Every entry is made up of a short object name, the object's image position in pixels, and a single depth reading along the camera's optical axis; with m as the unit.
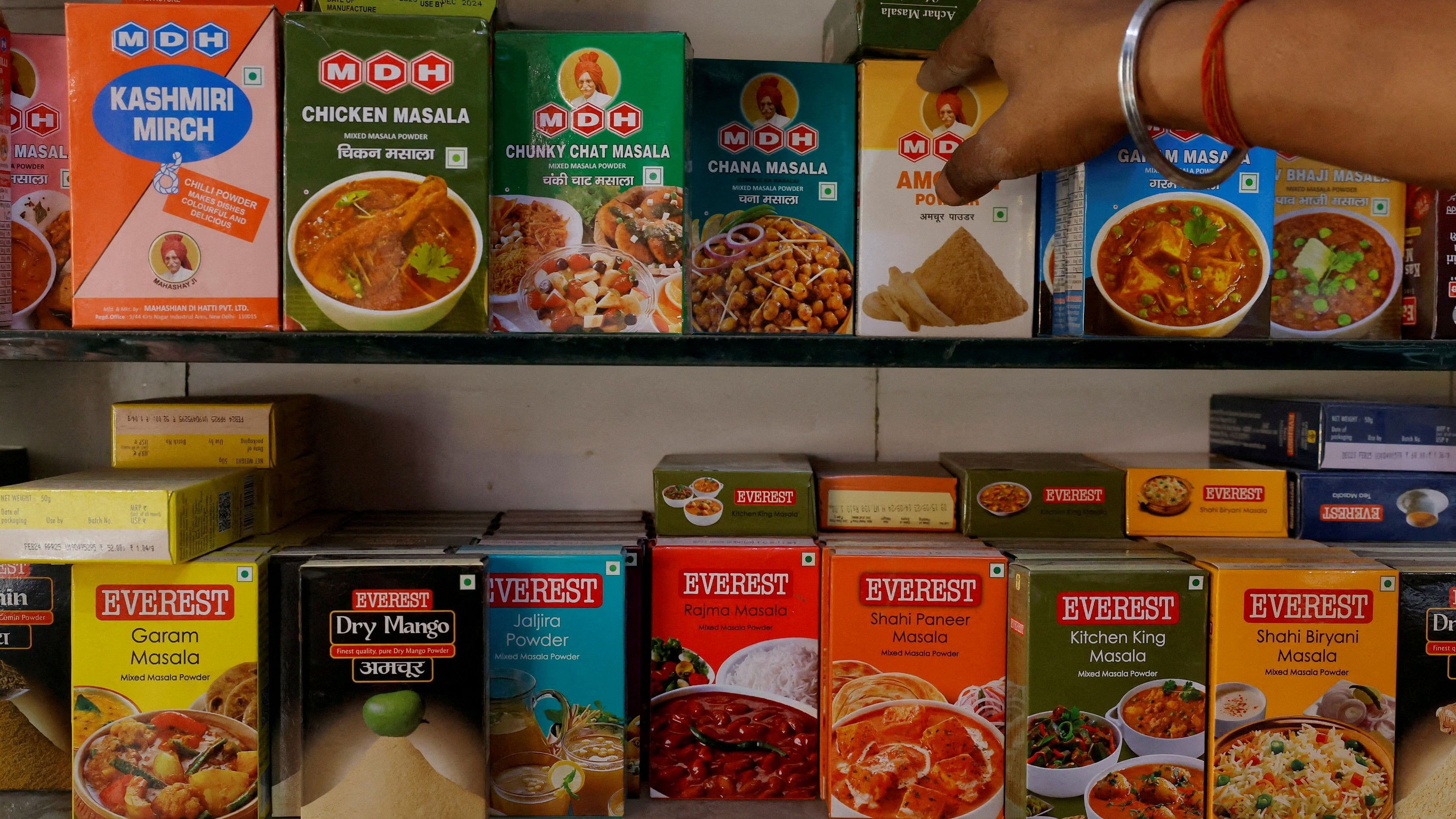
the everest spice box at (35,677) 0.55
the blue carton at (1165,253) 0.55
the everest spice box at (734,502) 0.61
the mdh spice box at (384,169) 0.52
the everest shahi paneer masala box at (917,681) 0.57
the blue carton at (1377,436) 0.61
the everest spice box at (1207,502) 0.62
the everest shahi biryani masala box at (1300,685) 0.55
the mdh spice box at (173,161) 0.52
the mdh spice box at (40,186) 0.55
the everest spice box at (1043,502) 0.62
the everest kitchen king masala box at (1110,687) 0.55
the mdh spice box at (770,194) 0.58
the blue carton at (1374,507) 0.61
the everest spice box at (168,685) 0.55
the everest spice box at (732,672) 0.58
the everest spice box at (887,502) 0.62
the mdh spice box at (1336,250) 0.60
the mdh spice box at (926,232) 0.57
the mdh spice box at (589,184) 0.54
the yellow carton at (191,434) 0.60
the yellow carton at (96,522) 0.53
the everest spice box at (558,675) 0.57
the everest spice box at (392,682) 0.54
